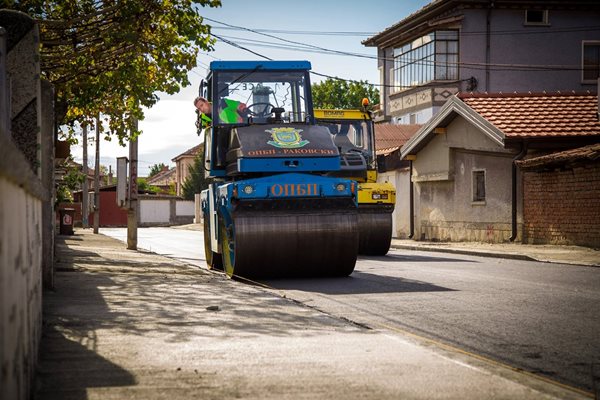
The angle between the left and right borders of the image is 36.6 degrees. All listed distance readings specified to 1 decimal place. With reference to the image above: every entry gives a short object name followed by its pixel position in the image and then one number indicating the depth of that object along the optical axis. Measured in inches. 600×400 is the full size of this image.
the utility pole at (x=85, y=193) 2093.1
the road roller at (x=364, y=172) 851.4
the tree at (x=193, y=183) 3553.2
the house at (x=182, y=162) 4628.4
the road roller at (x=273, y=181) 534.0
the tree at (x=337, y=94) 3388.3
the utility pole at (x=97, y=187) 1818.4
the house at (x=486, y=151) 1046.4
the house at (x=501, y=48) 1779.0
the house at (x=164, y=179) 5600.4
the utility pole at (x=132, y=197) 1025.5
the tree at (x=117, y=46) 649.6
